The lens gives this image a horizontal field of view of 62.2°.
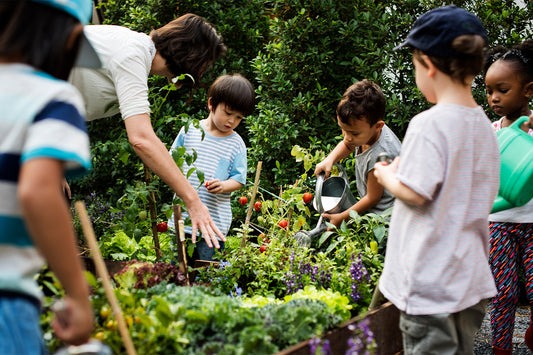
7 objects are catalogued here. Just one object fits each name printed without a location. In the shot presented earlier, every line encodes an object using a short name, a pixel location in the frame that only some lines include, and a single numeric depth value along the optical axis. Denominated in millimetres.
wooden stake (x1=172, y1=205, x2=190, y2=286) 2127
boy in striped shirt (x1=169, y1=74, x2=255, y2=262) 2984
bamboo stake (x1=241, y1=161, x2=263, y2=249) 2521
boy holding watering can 2551
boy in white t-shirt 1526
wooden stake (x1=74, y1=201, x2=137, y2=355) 1163
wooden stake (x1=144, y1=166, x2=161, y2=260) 2449
